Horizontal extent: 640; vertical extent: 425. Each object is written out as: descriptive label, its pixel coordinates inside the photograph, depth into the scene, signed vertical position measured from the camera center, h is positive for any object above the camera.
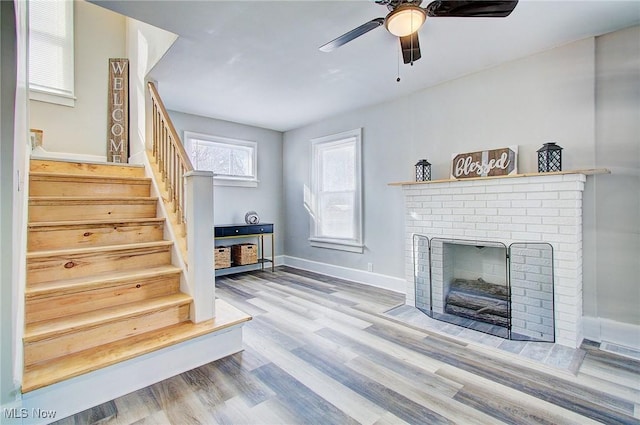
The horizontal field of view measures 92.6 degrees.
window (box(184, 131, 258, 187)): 4.64 +0.95
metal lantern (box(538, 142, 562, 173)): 2.55 +0.49
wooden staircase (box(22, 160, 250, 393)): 1.83 -0.45
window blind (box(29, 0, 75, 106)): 3.72 +2.06
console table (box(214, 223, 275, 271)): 4.49 -0.25
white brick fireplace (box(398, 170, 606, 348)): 2.45 -0.02
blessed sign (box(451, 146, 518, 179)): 2.89 +0.52
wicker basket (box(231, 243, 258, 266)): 4.78 -0.60
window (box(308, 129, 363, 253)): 4.47 +0.37
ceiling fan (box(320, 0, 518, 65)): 1.71 +1.18
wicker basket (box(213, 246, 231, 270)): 4.48 -0.62
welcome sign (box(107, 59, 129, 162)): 4.12 +1.38
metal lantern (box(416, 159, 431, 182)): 3.45 +0.50
